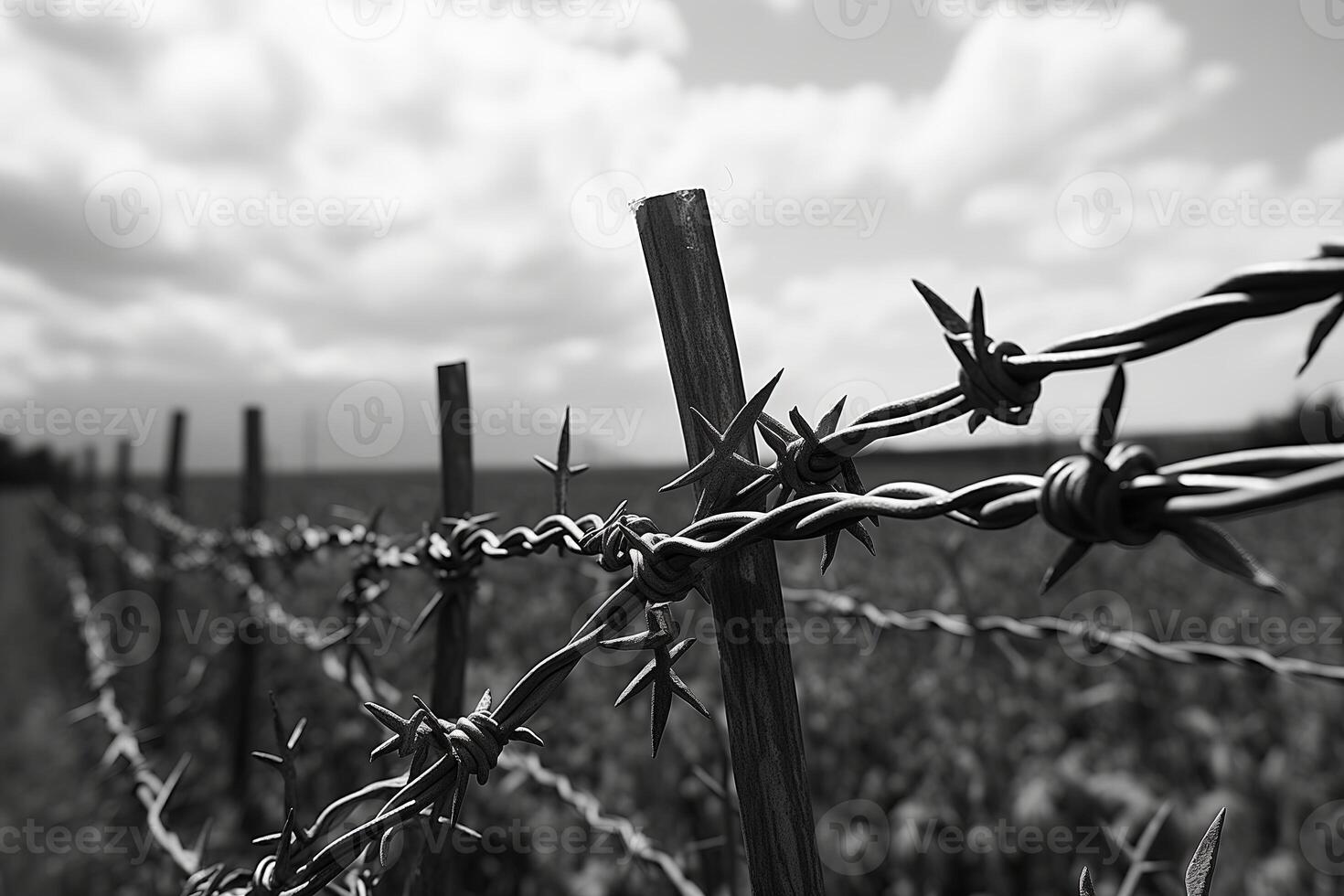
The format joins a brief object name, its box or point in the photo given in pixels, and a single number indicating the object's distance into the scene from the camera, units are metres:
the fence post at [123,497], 7.61
